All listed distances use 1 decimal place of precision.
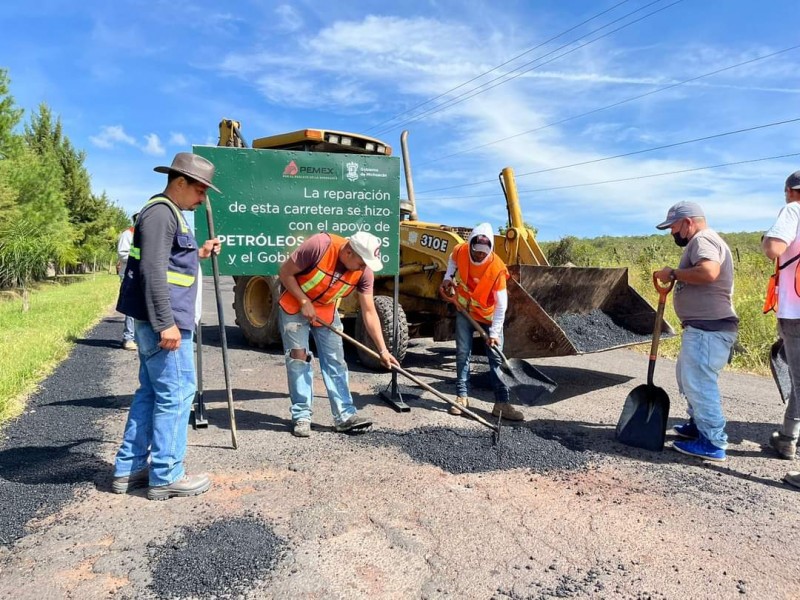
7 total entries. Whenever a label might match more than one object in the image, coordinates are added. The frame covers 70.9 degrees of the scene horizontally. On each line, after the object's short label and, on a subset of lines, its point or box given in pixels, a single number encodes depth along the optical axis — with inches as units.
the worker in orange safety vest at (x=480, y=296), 194.5
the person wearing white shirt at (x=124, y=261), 302.8
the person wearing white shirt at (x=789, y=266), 143.1
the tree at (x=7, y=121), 844.0
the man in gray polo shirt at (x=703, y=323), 153.2
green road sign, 193.8
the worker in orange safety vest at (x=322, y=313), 166.9
